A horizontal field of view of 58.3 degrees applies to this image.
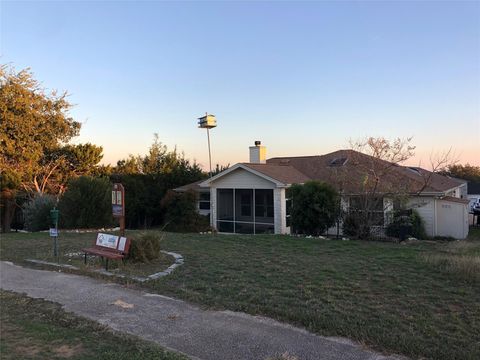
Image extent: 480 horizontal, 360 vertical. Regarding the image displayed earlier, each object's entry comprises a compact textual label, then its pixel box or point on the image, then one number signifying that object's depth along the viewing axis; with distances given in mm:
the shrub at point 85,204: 18891
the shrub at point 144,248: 9805
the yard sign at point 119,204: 10492
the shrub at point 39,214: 20625
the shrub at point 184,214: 23322
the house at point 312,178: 16469
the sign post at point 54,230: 10946
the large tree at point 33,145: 26562
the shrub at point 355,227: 15758
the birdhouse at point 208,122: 26469
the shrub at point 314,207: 16531
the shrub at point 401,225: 16062
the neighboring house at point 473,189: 53906
